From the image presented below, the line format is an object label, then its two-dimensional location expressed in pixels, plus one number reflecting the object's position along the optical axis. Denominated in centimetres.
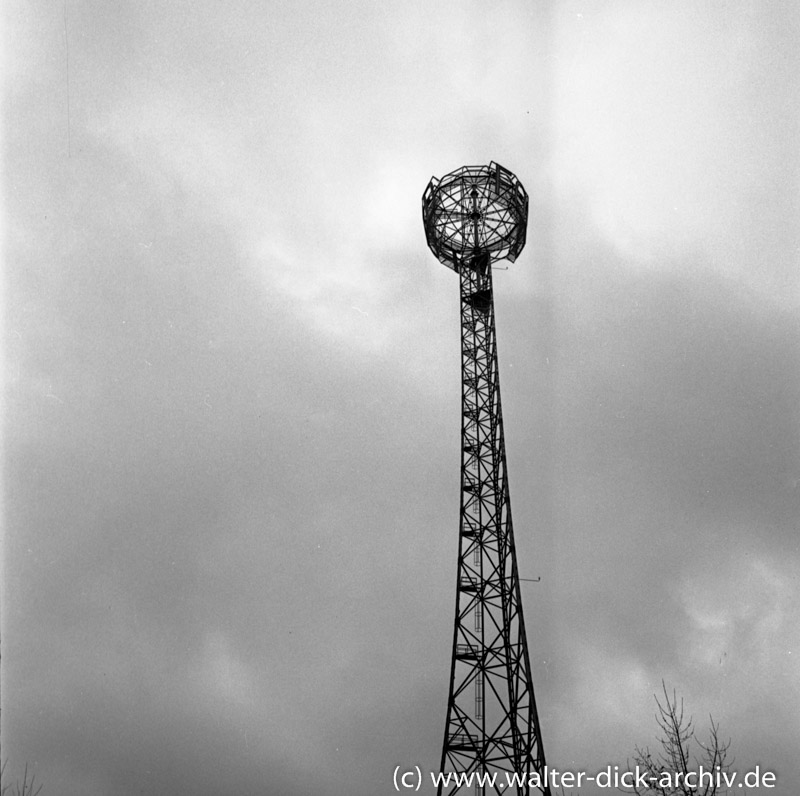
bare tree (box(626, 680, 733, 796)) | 2054
